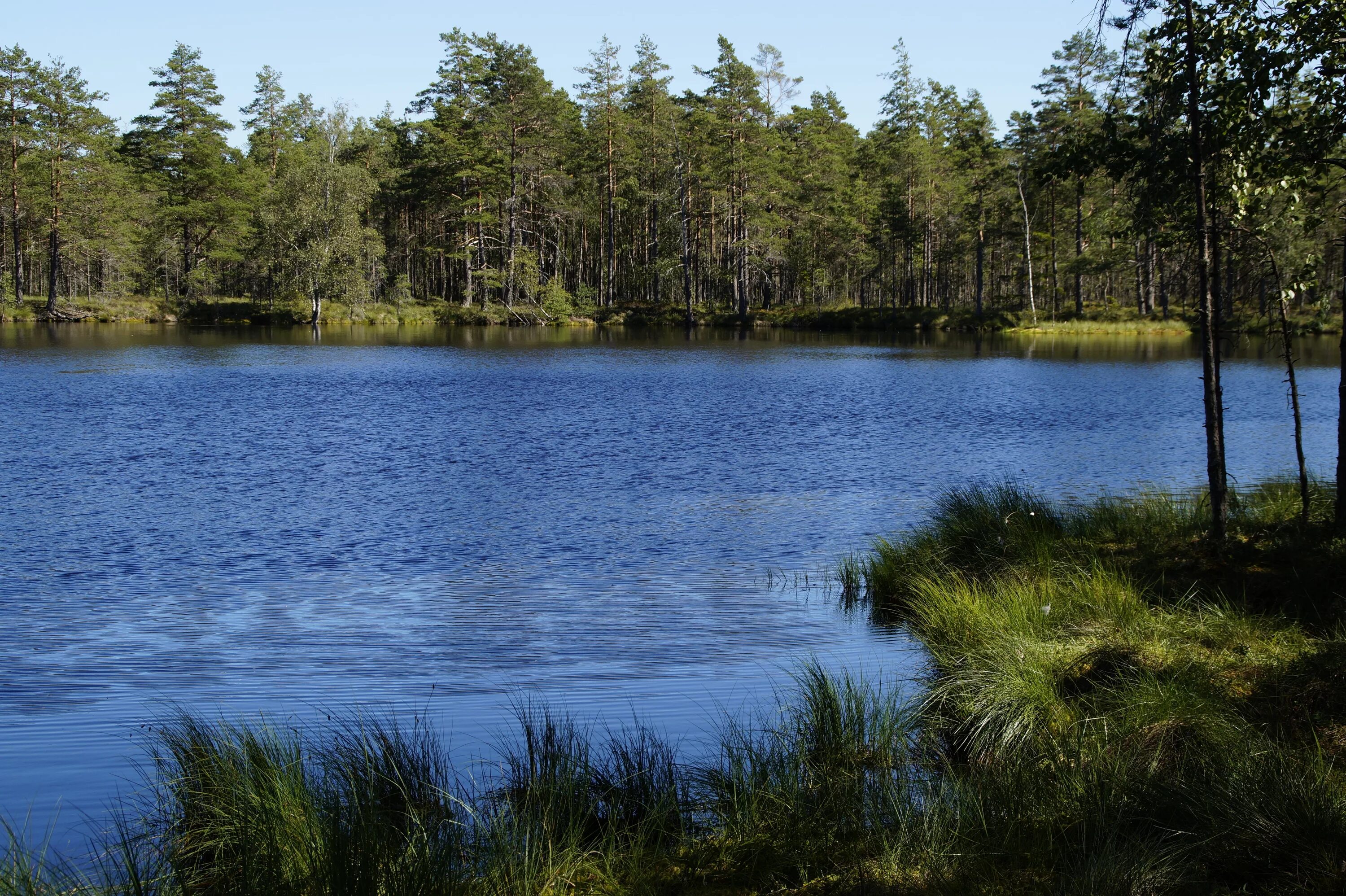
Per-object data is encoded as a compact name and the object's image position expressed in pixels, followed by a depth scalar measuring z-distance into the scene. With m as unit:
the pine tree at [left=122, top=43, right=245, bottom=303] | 79.62
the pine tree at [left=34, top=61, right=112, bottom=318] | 69.50
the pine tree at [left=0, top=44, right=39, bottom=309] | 67.81
